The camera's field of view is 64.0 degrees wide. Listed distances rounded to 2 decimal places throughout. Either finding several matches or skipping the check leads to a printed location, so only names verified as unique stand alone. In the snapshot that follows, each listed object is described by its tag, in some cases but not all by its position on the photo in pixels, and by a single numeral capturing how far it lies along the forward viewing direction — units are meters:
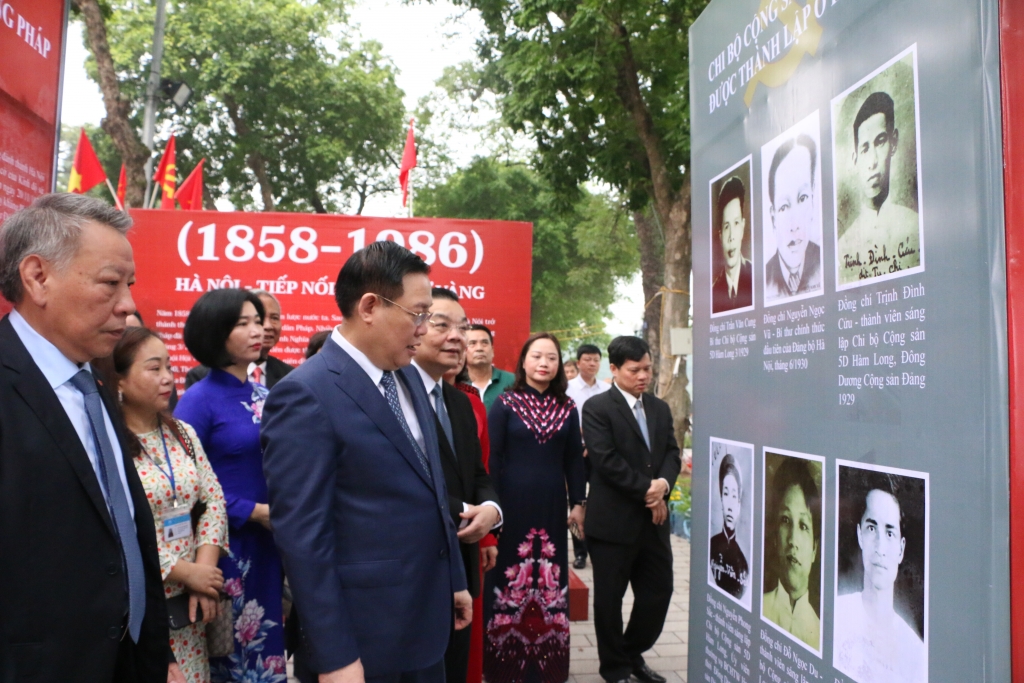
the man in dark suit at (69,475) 1.44
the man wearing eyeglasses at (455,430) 2.89
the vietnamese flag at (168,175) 11.16
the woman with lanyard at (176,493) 2.57
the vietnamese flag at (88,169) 7.06
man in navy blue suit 1.93
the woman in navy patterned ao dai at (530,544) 4.05
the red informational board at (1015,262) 1.43
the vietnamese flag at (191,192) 11.38
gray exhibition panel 1.49
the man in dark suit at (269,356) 4.14
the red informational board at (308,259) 5.73
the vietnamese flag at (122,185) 14.18
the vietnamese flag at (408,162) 9.27
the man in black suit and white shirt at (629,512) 4.19
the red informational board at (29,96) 2.40
